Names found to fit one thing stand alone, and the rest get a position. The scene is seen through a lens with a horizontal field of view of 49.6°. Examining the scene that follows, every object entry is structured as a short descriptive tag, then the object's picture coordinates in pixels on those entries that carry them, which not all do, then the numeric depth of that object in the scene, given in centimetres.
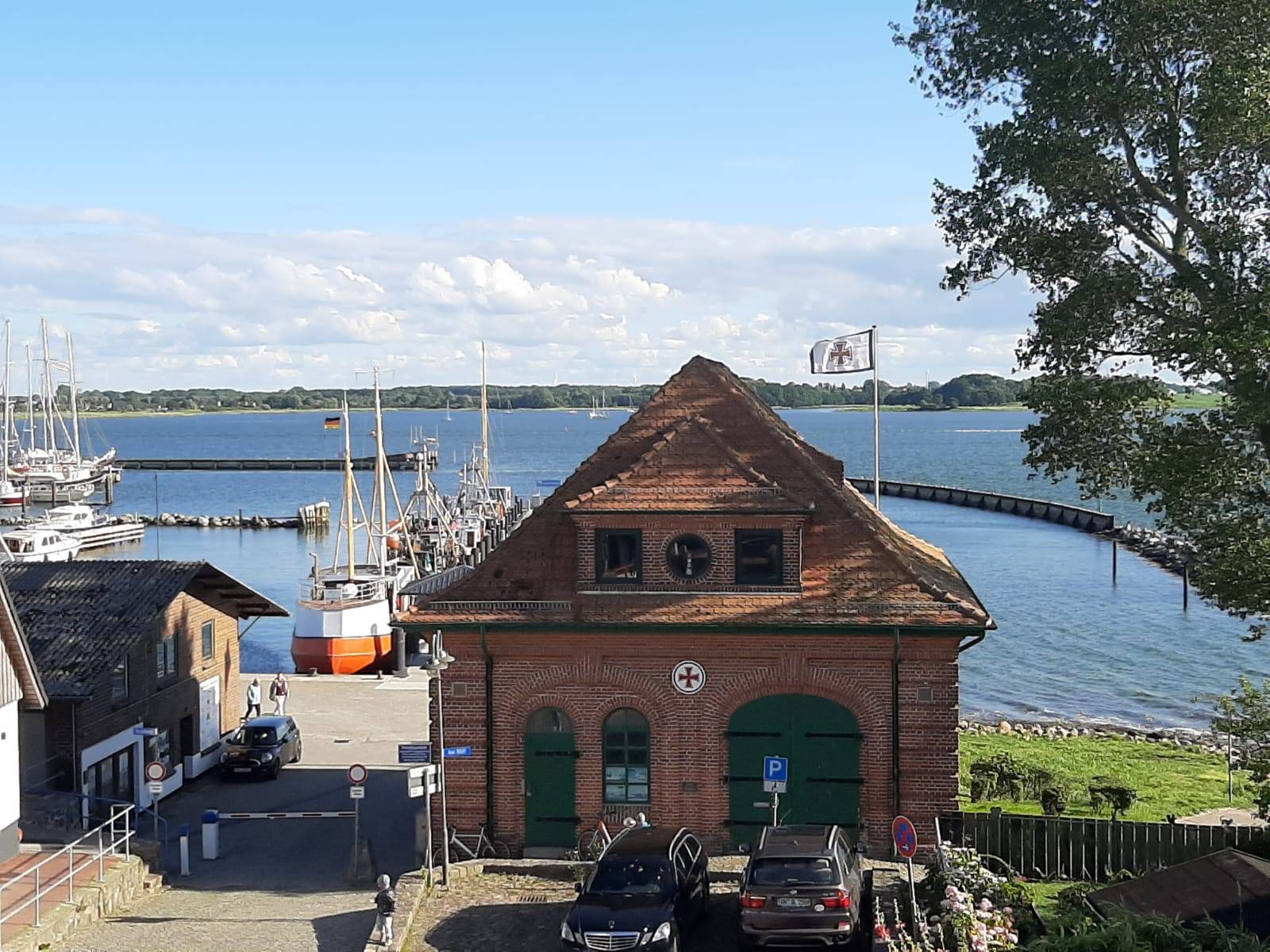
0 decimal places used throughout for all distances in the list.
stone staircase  2066
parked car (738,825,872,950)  1900
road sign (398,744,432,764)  2484
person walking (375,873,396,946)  2034
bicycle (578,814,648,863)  2425
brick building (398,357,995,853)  2497
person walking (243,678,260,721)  3975
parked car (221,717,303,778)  3331
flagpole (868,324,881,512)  3456
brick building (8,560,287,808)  2797
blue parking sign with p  2405
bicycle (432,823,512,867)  2548
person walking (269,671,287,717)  3947
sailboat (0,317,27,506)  13170
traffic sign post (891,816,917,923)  1883
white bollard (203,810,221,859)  2703
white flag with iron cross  3691
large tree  2148
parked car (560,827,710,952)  1900
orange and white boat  5884
